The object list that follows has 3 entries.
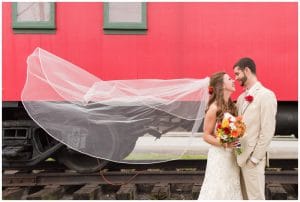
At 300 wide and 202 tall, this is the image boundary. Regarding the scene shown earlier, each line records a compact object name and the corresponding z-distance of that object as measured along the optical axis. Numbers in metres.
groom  3.61
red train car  5.14
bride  3.75
